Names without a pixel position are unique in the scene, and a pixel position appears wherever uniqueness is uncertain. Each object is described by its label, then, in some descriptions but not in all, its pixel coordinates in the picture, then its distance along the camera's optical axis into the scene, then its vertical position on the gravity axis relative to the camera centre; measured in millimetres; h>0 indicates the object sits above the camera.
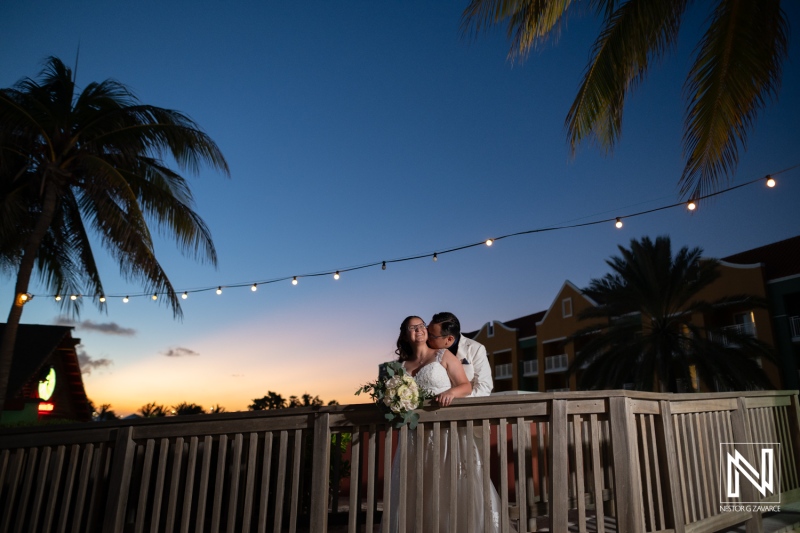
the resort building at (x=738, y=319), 22578 +4898
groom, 5434 +559
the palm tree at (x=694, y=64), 5371 +3611
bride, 4090 -240
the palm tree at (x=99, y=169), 9633 +4455
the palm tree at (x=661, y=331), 18828 +3228
